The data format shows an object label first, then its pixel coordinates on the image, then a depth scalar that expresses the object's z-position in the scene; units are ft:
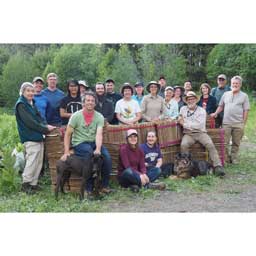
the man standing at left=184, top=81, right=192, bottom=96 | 27.43
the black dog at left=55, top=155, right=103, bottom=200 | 17.86
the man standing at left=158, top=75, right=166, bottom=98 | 27.75
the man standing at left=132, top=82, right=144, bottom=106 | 25.57
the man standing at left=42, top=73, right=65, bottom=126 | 22.03
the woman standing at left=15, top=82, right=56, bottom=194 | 18.98
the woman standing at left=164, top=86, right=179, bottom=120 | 25.16
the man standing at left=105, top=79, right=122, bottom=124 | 24.03
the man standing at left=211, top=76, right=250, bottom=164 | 25.59
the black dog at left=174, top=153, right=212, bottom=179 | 22.34
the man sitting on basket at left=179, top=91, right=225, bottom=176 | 23.58
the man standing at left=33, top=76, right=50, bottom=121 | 21.86
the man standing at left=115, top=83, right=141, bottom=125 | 23.03
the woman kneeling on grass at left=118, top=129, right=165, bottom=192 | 19.48
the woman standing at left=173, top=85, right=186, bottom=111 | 26.45
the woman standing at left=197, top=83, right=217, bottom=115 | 26.35
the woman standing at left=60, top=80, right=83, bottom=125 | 20.86
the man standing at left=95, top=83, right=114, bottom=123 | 22.35
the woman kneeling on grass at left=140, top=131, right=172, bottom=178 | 21.09
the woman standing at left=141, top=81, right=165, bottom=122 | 23.87
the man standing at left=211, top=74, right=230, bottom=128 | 27.07
